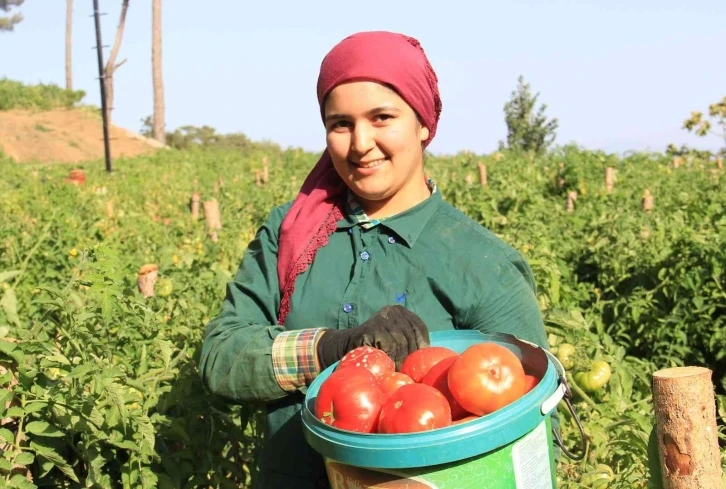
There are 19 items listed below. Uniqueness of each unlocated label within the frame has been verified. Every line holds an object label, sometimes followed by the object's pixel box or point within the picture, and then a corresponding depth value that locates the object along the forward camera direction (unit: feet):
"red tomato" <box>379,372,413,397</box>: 5.21
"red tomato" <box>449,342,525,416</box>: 4.88
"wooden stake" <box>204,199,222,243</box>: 26.45
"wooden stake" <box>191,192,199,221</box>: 32.62
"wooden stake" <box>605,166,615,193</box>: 38.19
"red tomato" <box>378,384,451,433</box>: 4.68
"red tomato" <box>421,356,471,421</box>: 5.19
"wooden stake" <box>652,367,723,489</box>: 5.41
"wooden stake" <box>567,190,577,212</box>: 30.04
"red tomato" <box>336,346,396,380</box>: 5.36
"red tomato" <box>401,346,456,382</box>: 5.51
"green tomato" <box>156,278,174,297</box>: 12.52
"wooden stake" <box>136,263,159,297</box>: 12.23
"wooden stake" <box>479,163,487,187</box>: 38.37
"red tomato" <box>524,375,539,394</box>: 5.15
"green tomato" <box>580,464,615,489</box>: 8.48
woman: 6.40
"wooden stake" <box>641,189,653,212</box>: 27.07
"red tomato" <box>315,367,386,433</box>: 4.97
